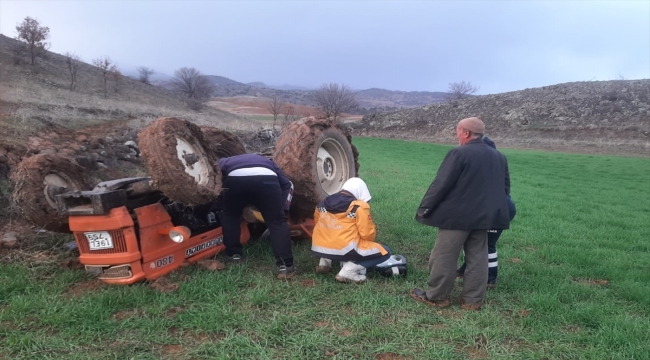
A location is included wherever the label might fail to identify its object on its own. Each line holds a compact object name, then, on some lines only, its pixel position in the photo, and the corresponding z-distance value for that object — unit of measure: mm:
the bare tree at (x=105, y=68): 41856
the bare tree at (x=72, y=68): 35450
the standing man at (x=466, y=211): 4871
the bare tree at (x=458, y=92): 88138
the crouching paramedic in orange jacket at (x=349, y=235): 5492
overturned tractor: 4742
